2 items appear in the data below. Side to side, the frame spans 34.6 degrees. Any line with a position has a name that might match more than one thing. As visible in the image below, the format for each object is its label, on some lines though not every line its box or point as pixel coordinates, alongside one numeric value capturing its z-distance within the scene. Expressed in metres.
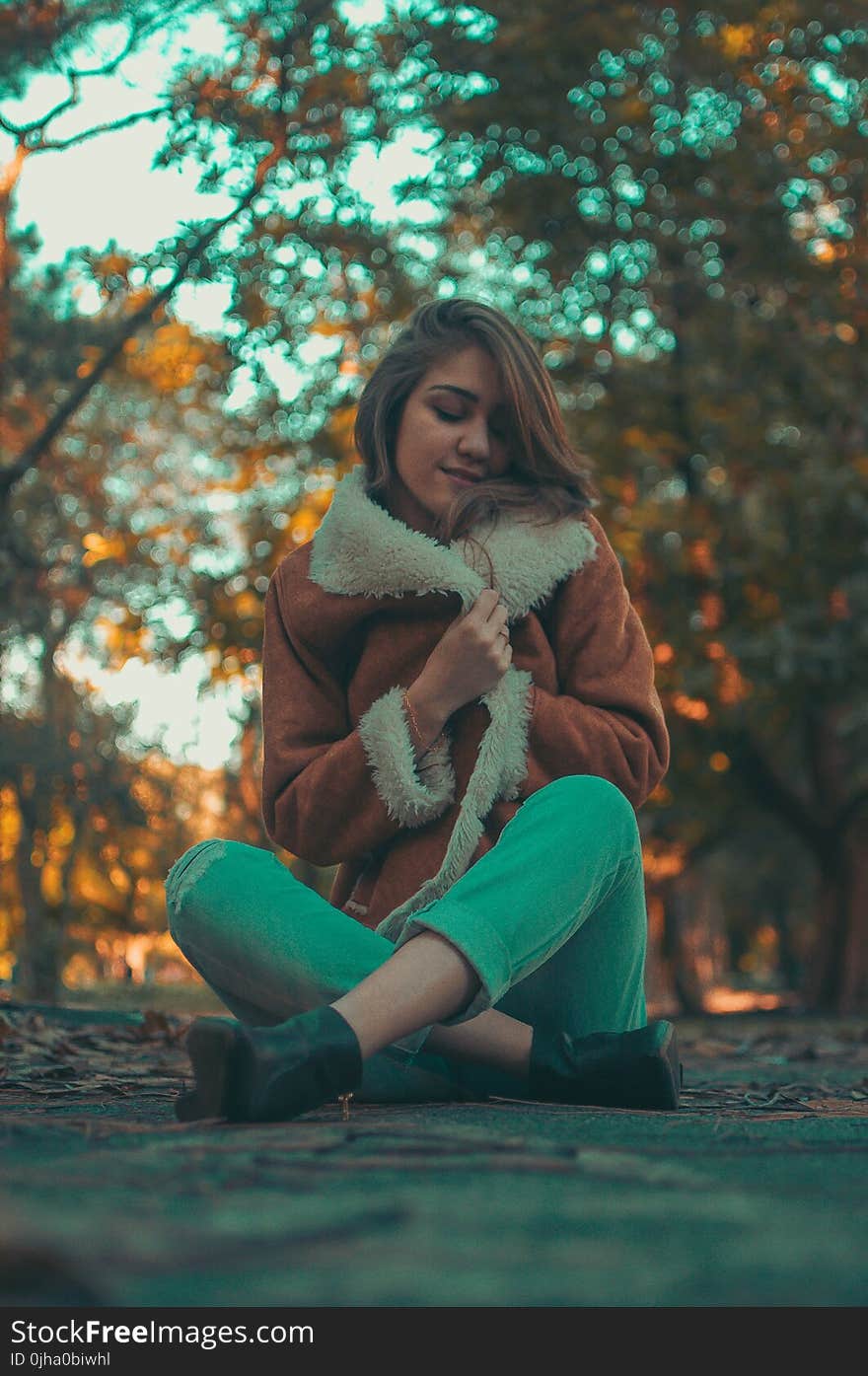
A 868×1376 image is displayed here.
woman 2.38
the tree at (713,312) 9.55
